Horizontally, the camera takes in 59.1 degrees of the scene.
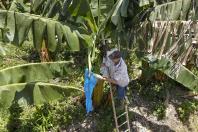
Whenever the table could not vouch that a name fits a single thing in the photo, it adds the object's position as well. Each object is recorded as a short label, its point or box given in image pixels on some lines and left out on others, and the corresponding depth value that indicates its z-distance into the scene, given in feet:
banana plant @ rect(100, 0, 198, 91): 7.25
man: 7.87
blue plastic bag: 7.91
